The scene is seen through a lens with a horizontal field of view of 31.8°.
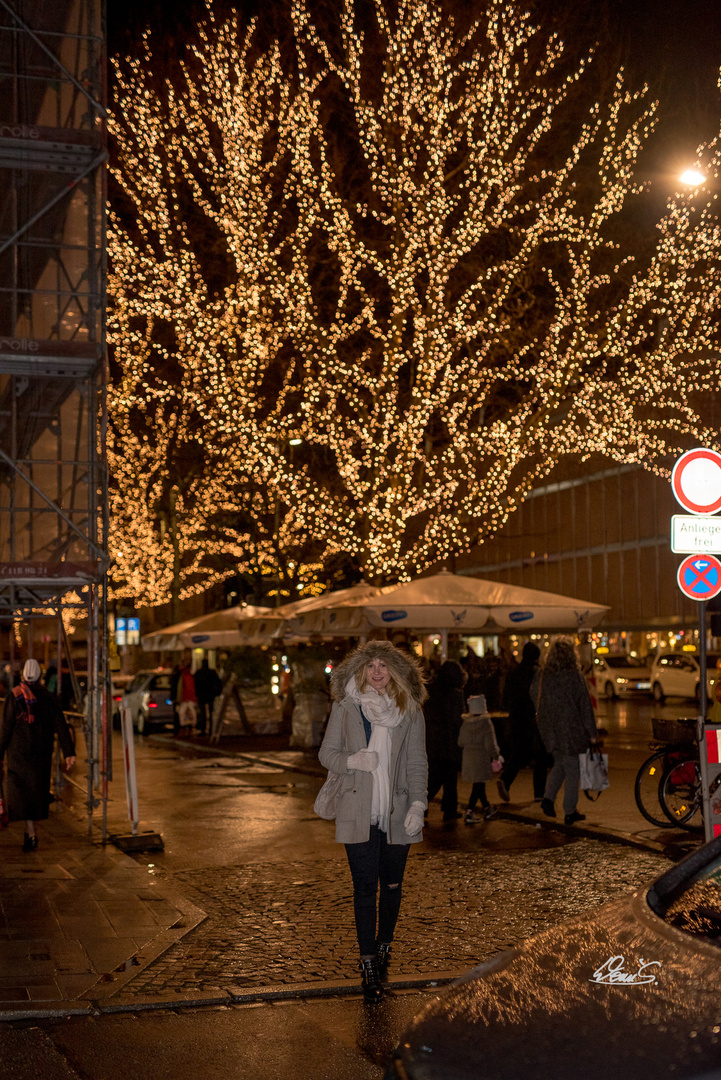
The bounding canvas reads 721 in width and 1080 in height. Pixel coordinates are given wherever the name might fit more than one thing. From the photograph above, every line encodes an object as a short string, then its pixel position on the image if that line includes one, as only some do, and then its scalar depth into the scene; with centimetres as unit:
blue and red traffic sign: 1047
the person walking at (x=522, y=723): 1452
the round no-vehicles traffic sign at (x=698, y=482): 1045
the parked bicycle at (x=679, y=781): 1215
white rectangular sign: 1002
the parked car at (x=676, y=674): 3900
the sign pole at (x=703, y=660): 969
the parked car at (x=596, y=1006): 298
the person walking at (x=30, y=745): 1170
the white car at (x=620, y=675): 4428
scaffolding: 1296
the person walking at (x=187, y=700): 2922
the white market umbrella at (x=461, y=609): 1808
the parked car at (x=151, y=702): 3150
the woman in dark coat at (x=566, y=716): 1275
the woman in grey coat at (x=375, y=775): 657
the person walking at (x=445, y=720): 1344
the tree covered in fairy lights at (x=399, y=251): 2152
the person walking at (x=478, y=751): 1345
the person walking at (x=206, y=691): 2947
